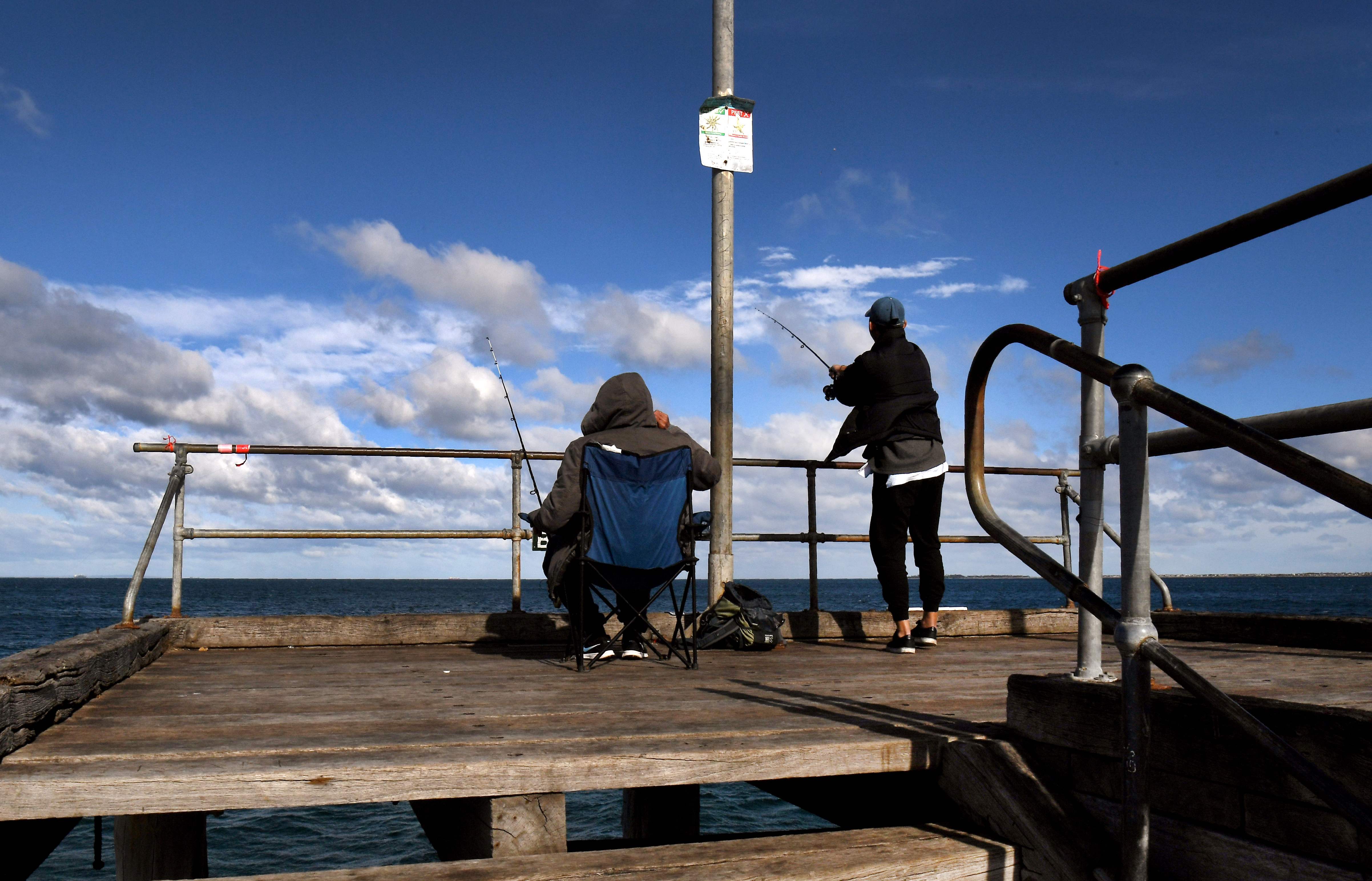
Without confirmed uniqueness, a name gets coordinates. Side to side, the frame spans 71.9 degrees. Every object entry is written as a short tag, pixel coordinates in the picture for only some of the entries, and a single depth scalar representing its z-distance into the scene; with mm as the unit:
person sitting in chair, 4559
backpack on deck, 5461
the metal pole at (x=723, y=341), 6156
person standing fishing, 5359
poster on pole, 6336
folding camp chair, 4480
